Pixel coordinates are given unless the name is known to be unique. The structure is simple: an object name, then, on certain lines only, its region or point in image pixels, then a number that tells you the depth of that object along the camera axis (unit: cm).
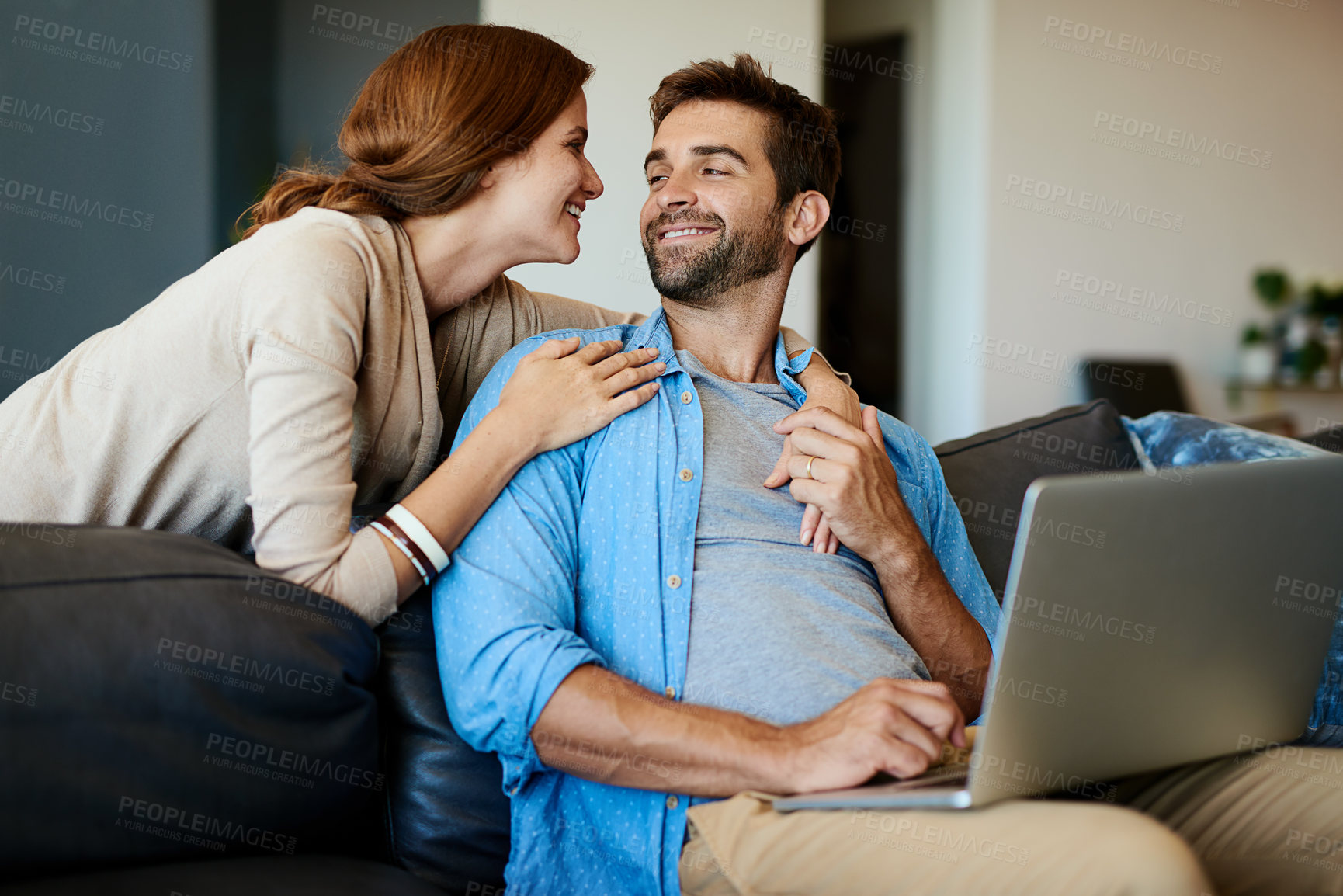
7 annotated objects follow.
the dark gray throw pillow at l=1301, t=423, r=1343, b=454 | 197
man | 100
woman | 120
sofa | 96
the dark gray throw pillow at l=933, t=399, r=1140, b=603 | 188
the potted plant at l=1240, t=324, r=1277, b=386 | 506
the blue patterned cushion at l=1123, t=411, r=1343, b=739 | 168
